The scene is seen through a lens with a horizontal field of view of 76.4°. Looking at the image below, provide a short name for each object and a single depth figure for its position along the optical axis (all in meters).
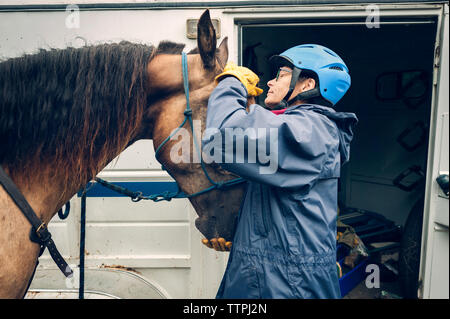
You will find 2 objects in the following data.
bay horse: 1.03
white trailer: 1.86
